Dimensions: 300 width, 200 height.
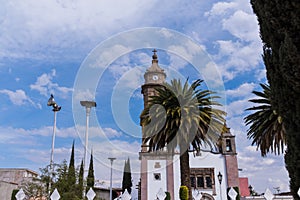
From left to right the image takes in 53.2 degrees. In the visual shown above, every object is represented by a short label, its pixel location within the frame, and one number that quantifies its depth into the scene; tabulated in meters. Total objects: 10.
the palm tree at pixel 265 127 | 16.16
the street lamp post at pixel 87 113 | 13.17
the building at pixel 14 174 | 24.30
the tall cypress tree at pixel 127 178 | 34.78
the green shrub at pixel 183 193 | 15.72
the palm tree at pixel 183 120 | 14.09
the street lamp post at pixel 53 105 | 14.53
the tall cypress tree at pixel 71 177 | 11.08
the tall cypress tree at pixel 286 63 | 5.21
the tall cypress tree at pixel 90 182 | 12.62
